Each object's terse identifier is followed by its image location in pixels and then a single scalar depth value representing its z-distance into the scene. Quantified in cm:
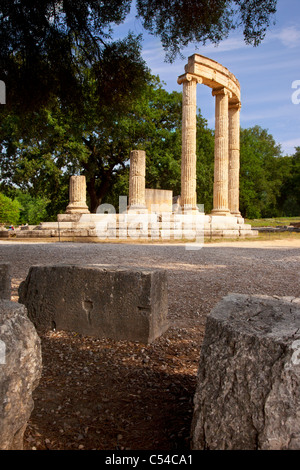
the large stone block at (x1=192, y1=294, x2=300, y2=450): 149
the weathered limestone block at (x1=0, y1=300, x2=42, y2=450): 165
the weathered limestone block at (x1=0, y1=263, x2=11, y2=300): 374
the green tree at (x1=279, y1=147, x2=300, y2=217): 4656
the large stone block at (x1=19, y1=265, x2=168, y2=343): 343
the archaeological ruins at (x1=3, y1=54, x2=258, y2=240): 1683
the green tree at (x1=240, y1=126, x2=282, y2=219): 4034
